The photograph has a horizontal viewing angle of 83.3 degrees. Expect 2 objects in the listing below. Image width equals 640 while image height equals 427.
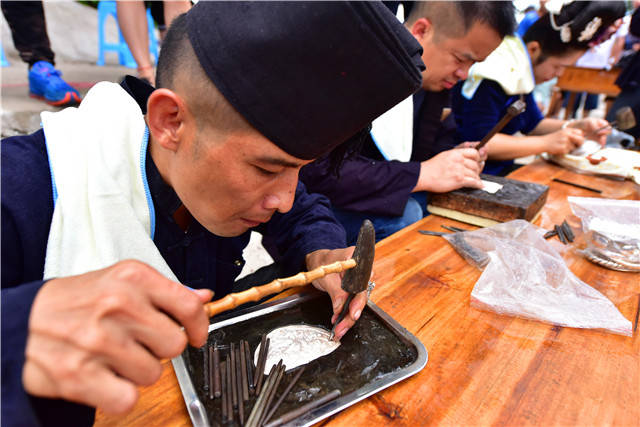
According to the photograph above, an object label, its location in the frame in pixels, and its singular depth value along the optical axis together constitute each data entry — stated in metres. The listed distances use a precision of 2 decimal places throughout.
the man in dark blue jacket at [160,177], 0.46
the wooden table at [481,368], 0.71
